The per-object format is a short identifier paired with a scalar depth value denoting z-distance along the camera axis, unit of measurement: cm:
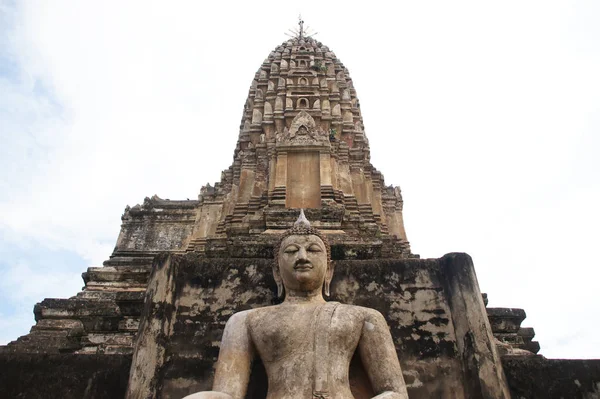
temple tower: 502
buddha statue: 407
